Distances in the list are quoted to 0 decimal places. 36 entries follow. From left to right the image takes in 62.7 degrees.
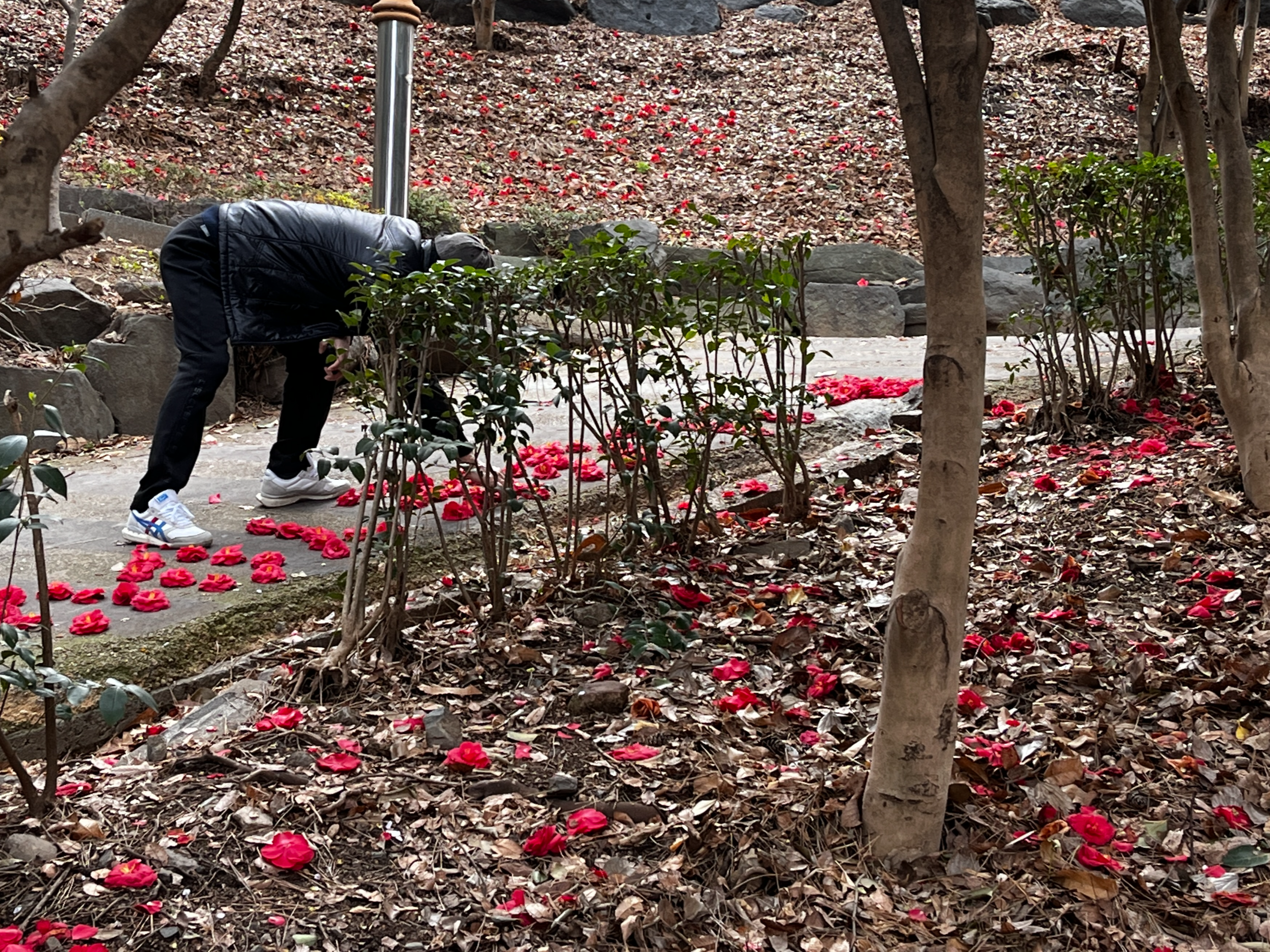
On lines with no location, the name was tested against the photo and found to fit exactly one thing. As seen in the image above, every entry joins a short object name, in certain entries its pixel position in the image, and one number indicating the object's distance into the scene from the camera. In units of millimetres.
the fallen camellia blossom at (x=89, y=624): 3246
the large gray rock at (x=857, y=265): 9953
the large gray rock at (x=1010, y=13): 16844
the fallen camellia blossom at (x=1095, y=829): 2213
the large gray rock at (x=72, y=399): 6027
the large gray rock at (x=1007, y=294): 8930
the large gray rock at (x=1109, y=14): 16438
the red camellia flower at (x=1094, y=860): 2143
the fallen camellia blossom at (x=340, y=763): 2555
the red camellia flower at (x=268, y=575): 3689
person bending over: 4047
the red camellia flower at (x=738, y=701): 2838
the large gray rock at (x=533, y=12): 16891
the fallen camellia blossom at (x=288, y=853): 2184
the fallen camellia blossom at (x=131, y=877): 2117
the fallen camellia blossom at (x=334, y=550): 4039
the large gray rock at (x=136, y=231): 8492
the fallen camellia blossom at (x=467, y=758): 2545
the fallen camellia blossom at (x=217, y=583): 3639
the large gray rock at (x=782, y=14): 17734
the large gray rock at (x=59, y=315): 6590
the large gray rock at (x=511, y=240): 10289
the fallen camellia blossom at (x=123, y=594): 3520
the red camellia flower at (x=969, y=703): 2779
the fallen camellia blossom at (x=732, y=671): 3018
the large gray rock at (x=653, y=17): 17203
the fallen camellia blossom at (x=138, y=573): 3648
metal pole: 7988
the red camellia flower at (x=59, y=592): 3506
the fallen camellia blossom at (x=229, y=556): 3857
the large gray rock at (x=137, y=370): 6402
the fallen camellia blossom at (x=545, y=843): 2270
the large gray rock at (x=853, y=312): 9125
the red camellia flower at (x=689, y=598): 3455
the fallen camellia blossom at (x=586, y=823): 2334
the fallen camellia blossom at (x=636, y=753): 2625
